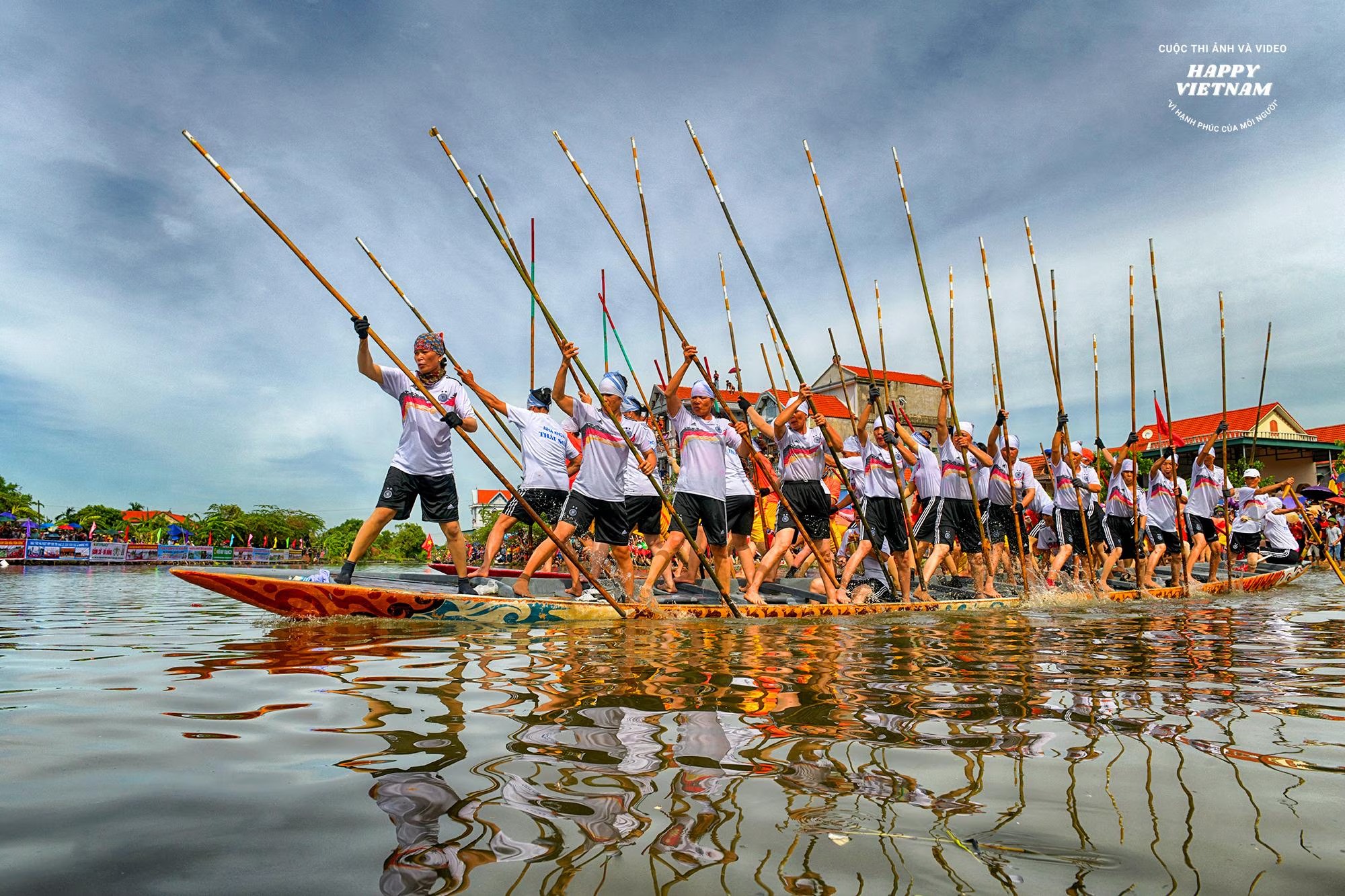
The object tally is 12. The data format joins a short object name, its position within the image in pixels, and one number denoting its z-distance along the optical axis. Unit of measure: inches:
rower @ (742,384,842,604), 319.9
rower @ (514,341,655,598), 283.6
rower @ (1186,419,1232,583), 458.9
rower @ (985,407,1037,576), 374.0
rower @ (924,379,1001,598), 353.1
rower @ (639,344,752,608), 294.8
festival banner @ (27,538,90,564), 1282.0
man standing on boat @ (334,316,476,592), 243.8
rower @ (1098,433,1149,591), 445.1
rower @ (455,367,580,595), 314.2
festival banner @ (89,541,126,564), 1373.0
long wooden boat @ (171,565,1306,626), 215.2
